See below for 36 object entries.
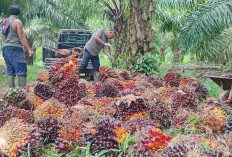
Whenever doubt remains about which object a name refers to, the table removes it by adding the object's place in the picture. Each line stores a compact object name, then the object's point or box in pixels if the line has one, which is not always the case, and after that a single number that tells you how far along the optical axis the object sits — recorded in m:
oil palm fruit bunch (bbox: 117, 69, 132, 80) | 3.79
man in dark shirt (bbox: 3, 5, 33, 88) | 4.52
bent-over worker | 6.00
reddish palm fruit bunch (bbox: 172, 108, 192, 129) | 1.95
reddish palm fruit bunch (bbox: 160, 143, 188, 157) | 1.19
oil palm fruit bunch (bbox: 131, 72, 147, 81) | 3.75
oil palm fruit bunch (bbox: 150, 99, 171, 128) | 1.97
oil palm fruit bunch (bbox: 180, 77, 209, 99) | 3.04
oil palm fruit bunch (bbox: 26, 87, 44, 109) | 2.44
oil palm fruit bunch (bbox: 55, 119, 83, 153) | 1.64
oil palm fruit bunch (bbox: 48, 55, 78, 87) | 2.80
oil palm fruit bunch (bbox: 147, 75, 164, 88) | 3.40
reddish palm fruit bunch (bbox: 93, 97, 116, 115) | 1.97
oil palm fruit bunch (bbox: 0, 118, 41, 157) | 1.58
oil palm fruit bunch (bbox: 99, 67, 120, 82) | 3.53
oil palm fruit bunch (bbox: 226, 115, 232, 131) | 1.80
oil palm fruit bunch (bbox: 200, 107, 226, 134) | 1.81
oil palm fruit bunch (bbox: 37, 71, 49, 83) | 3.21
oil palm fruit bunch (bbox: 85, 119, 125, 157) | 1.52
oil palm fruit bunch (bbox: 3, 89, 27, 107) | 2.34
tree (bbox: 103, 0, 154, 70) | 5.99
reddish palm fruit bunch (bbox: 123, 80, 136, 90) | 2.98
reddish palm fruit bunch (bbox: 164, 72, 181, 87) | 3.66
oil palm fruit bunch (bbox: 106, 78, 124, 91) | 2.98
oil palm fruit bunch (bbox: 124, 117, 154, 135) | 1.69
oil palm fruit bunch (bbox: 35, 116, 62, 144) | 1.84
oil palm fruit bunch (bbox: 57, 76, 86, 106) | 2.48
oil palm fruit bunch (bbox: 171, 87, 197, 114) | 2.24
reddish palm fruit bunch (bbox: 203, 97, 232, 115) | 2.14
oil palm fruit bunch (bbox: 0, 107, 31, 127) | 2.03
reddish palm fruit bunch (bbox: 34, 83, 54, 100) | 2.61
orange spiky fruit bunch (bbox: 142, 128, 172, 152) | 1.40
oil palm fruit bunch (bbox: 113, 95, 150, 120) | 1.97
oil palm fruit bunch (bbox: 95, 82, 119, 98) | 2.72
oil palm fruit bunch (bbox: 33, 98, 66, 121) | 2.08
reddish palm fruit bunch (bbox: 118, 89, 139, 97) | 2.40
